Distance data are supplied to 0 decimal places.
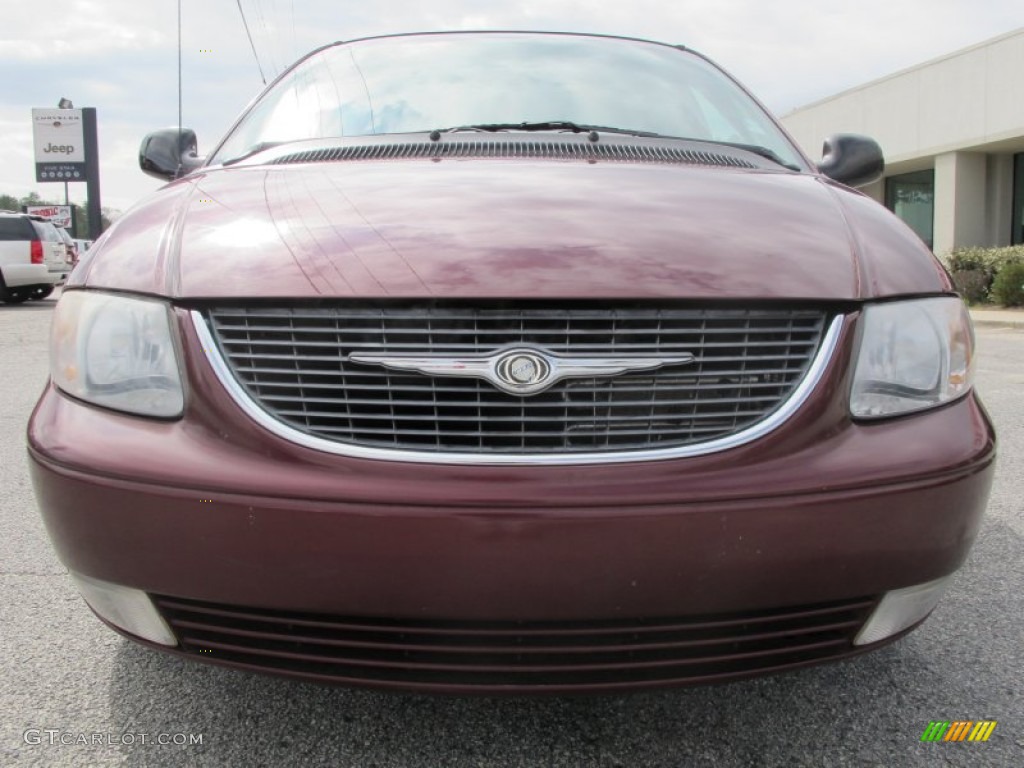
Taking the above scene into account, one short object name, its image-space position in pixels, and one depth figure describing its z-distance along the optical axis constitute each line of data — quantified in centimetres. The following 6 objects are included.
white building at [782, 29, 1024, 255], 1652
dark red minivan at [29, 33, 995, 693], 132
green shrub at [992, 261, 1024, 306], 1331
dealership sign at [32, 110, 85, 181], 3738
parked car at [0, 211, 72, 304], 1602
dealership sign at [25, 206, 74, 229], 4334
